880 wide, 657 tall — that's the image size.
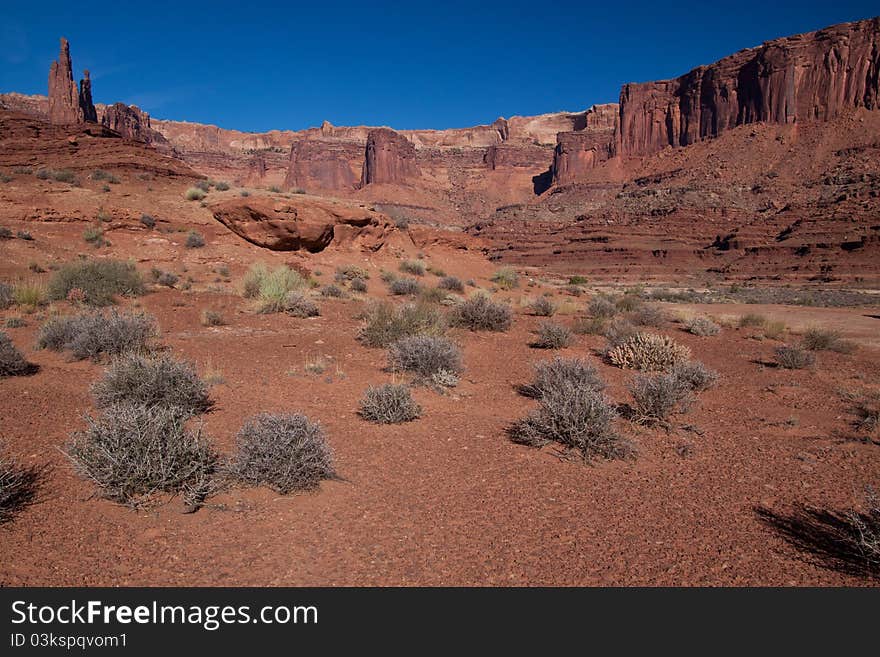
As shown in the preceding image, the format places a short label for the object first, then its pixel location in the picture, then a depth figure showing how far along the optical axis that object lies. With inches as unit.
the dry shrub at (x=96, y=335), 295.3
